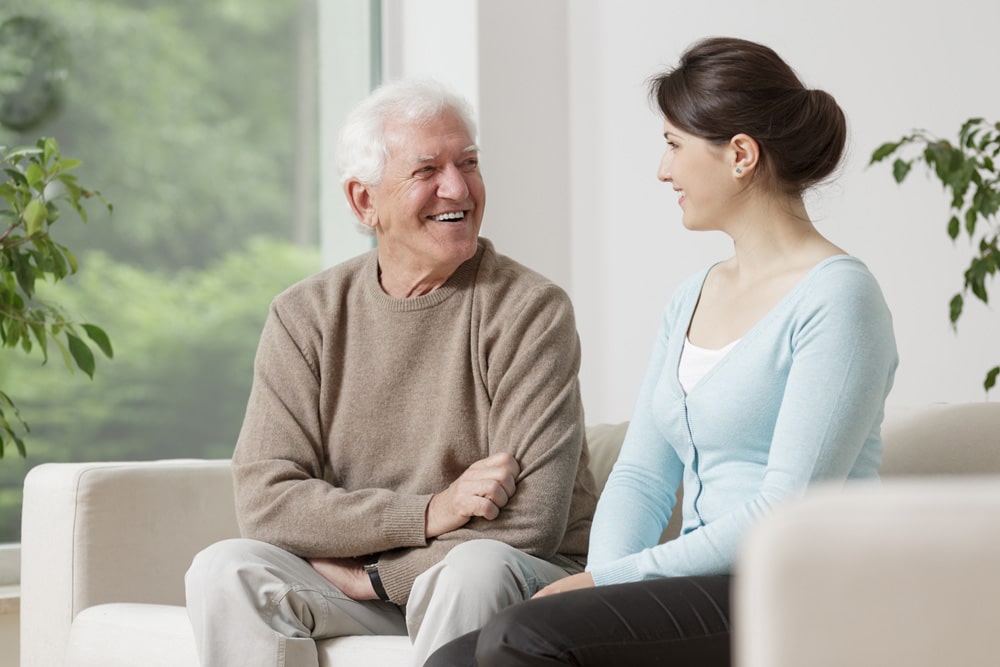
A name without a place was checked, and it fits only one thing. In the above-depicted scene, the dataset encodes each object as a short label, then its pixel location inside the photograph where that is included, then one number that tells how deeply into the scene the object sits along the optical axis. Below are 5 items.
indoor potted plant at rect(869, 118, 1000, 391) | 4.47
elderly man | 4.12
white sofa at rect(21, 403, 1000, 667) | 4.21
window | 5.35
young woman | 3.72
